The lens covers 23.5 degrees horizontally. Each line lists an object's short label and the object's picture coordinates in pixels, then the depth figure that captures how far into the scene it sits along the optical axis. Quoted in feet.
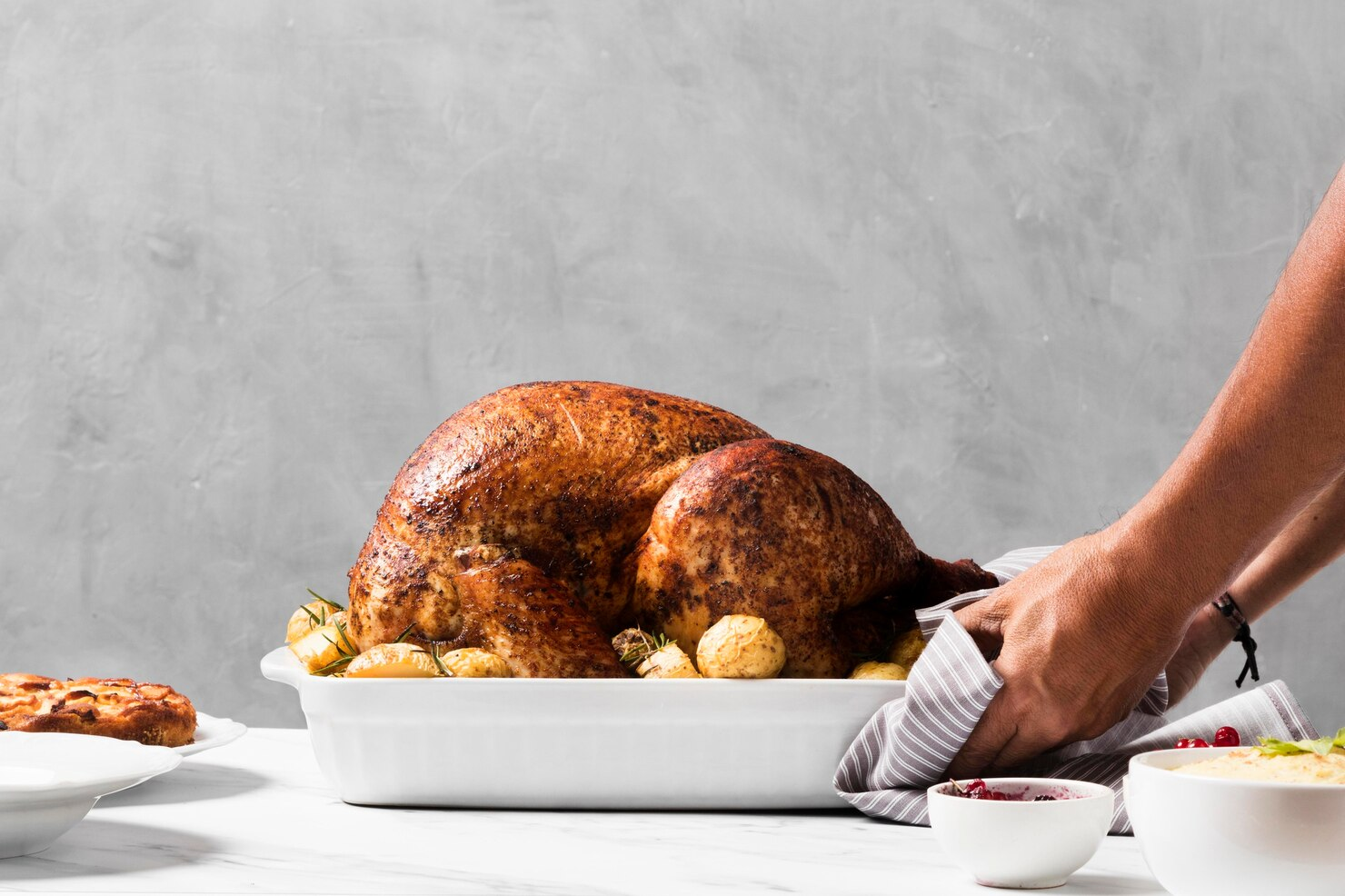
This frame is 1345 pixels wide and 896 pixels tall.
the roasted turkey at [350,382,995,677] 5.78
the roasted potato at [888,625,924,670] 5.85
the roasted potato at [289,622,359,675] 5.95
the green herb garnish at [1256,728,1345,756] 4.96
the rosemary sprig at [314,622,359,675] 5.94
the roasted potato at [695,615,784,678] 5.60
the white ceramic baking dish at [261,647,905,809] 5.60
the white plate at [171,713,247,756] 5.91
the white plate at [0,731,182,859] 5.22
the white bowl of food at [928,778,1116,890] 5.08
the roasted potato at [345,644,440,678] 5.65
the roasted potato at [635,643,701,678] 5.69
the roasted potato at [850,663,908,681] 5.72
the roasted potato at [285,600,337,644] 6.26
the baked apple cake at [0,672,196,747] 5.97
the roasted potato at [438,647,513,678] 5.70
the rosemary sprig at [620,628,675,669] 5.85
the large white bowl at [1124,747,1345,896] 4.84
